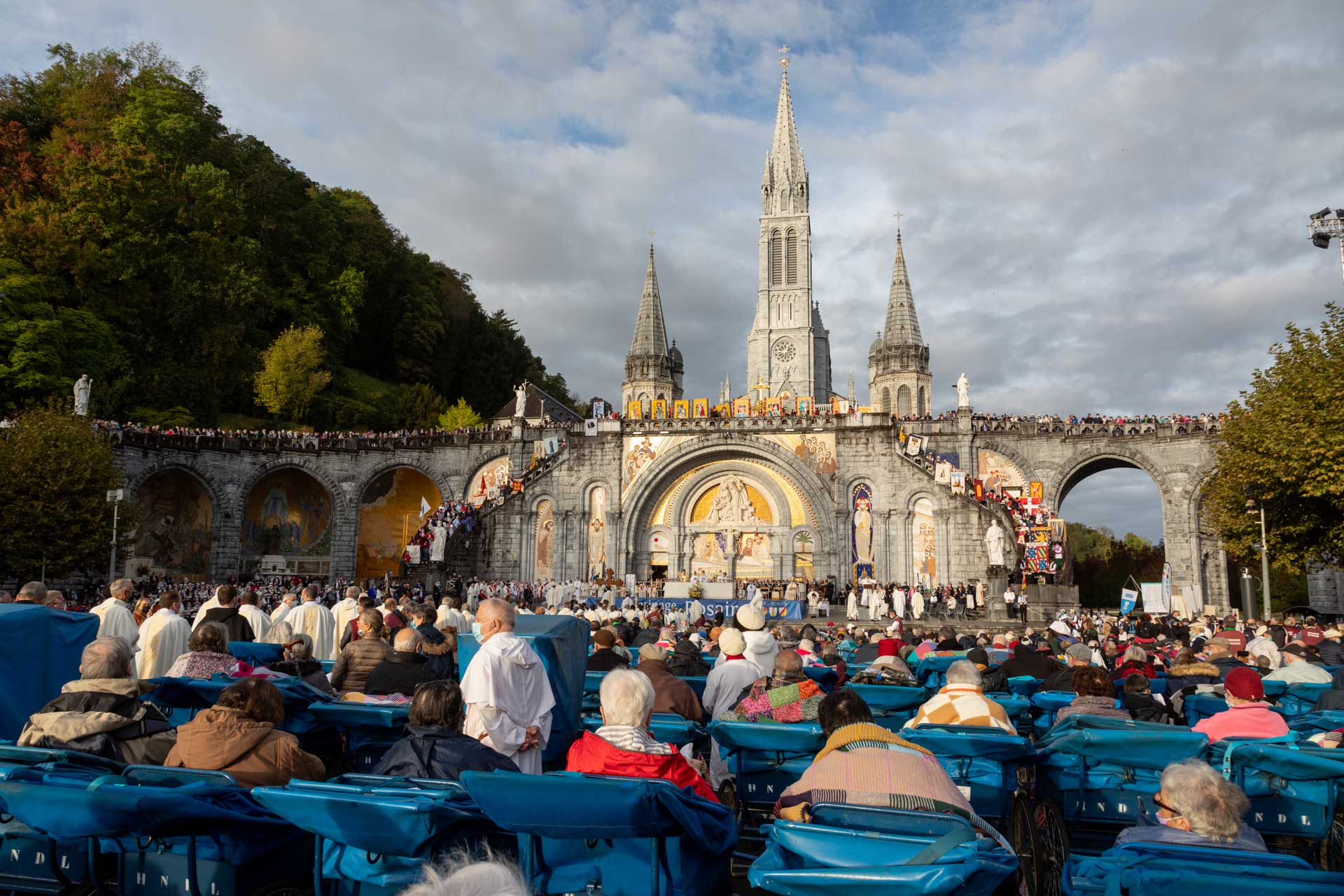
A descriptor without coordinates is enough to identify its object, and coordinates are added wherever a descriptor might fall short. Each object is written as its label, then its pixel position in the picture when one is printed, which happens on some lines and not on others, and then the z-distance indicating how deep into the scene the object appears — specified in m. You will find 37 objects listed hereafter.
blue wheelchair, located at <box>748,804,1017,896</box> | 3.17
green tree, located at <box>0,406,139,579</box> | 26.12
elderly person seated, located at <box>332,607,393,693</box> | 7.63
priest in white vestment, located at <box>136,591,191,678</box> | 8.77
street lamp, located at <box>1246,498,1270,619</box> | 21.70
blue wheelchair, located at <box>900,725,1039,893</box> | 5.32
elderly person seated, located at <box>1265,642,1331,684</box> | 9.62
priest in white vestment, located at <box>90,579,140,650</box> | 8.95
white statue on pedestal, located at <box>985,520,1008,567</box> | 31.17
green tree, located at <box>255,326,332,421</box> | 44.09
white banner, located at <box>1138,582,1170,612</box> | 24.81
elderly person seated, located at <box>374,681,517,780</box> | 4.44
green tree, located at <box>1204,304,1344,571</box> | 21.09
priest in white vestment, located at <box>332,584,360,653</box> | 11.41
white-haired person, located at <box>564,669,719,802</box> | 4.28
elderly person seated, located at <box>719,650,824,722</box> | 6.38
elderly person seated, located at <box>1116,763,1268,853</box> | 3.82
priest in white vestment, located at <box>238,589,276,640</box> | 11.15
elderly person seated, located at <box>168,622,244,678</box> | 6.91
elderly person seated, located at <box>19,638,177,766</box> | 4.84
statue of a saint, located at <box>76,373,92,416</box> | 31.67
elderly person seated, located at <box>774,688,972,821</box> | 4.10
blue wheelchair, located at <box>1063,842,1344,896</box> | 2.90
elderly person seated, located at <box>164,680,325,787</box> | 4.47
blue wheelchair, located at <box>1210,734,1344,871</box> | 5.26
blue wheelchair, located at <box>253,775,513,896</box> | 3.51
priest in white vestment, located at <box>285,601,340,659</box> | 10.62
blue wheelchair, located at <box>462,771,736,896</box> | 3.43
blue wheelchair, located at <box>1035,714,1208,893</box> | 5.34
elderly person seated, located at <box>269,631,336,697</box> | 7.66
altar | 31.42
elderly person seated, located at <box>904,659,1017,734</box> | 6.10
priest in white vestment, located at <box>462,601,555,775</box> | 5.40
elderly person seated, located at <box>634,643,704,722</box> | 7.13
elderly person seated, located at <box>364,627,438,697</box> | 6.83
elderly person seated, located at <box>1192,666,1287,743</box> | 6.36
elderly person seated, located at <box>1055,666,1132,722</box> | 6.68
